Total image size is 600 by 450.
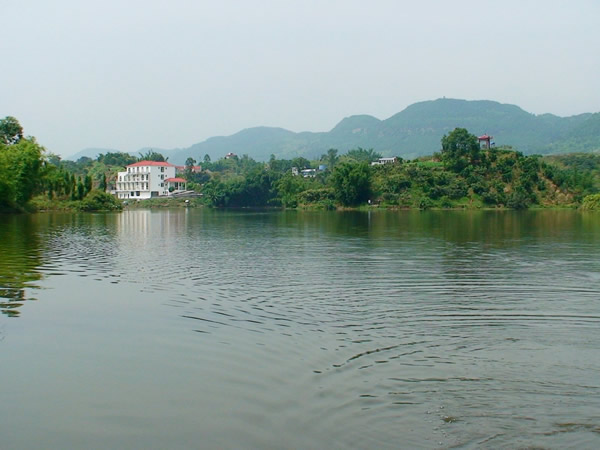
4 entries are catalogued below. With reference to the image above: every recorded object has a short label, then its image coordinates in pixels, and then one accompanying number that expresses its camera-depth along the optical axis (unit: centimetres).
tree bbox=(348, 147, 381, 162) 16575
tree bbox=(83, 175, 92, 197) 8006
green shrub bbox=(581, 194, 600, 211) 7931
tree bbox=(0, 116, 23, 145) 7556
